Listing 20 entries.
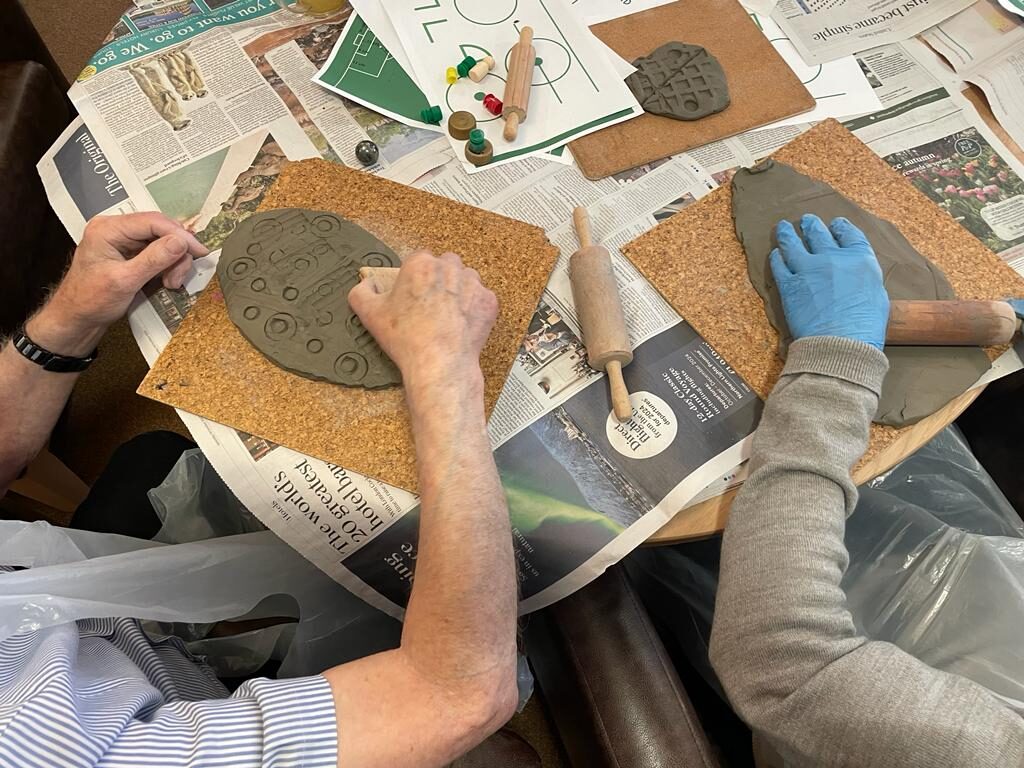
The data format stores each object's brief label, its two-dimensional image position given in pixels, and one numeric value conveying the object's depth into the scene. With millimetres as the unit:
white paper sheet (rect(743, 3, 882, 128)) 1042
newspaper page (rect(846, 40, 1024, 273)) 953
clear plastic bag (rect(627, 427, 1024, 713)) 753
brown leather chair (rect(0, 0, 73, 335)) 1168
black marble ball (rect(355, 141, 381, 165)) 965
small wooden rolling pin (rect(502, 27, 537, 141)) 991
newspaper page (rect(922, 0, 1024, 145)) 1039
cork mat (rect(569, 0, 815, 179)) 1001
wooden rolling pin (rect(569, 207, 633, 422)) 804
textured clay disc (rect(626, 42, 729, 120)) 1024
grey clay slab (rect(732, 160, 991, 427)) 811
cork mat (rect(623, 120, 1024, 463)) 858
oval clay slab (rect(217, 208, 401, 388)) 810
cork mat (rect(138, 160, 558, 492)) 785
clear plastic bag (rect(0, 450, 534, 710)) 688
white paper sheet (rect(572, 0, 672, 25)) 1120
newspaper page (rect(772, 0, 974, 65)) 1104
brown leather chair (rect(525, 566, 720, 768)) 703
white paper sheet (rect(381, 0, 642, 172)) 1019
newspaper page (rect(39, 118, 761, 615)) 769
